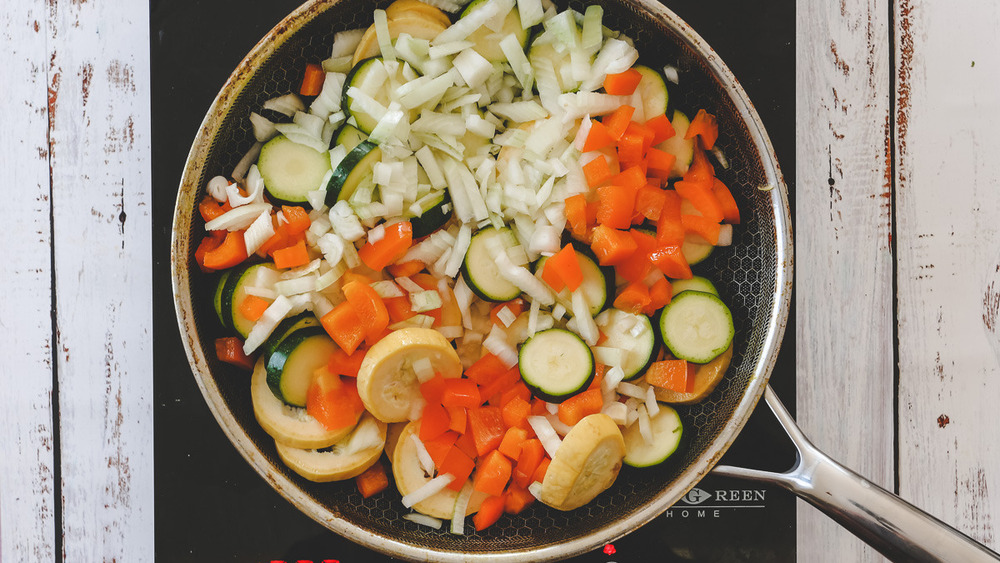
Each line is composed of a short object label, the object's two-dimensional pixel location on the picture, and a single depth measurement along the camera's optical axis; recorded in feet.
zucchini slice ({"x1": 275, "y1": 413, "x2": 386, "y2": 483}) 2.42
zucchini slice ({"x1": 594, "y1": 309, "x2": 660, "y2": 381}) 2.47
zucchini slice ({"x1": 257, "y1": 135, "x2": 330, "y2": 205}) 2.45
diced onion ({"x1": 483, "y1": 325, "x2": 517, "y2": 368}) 2.48
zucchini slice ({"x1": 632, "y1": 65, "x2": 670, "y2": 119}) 2.49
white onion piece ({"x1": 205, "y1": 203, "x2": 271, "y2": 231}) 2.41
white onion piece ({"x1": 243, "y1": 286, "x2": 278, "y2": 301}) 2.42
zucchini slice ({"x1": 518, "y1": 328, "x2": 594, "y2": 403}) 2.43
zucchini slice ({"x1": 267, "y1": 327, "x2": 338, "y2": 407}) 2.41
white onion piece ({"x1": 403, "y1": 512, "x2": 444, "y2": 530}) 2.48
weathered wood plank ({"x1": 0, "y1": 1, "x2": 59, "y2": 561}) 2.60
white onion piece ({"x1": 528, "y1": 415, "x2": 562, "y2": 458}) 2.44
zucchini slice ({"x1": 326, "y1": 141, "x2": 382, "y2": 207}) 2.42
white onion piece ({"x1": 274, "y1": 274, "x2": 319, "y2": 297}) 2.42
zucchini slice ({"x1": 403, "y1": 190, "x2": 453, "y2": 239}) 2.44
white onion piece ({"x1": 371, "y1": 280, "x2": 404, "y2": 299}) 2.44
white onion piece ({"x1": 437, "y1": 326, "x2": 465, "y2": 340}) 2.48
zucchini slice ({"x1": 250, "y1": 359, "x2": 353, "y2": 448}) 2.43
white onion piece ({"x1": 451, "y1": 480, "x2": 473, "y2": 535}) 2.47
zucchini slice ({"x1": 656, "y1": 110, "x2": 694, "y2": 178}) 2.50
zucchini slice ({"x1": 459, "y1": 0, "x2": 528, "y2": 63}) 2.45
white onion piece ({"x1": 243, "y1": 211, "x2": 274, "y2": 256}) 2.42
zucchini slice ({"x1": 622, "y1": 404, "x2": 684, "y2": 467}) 2.46
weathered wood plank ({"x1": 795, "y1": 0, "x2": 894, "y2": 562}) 2.62
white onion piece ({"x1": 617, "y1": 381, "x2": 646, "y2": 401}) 2.48
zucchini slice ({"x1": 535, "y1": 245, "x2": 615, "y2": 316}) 2.47
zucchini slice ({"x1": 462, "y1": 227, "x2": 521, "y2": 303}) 2.45
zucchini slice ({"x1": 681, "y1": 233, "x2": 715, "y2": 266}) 2.51
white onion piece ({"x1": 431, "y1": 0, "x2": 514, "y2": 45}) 2.42
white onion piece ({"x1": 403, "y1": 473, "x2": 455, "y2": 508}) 2.45
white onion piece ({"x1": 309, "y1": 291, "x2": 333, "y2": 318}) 2.44
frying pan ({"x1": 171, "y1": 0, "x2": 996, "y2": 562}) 2.36
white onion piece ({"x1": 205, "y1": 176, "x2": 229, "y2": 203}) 2.43
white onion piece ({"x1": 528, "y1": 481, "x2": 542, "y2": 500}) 2.45
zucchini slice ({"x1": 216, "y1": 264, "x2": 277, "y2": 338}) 2.43
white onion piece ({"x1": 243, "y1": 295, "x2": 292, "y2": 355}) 2.41
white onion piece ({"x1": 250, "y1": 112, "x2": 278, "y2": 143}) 2.47
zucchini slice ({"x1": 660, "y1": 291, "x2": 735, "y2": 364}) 2.47
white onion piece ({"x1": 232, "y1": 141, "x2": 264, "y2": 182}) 2.47
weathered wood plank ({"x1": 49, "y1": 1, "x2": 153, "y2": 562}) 2.59
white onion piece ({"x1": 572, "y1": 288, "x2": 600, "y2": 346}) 2.46
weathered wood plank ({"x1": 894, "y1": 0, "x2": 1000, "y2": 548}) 2.65
